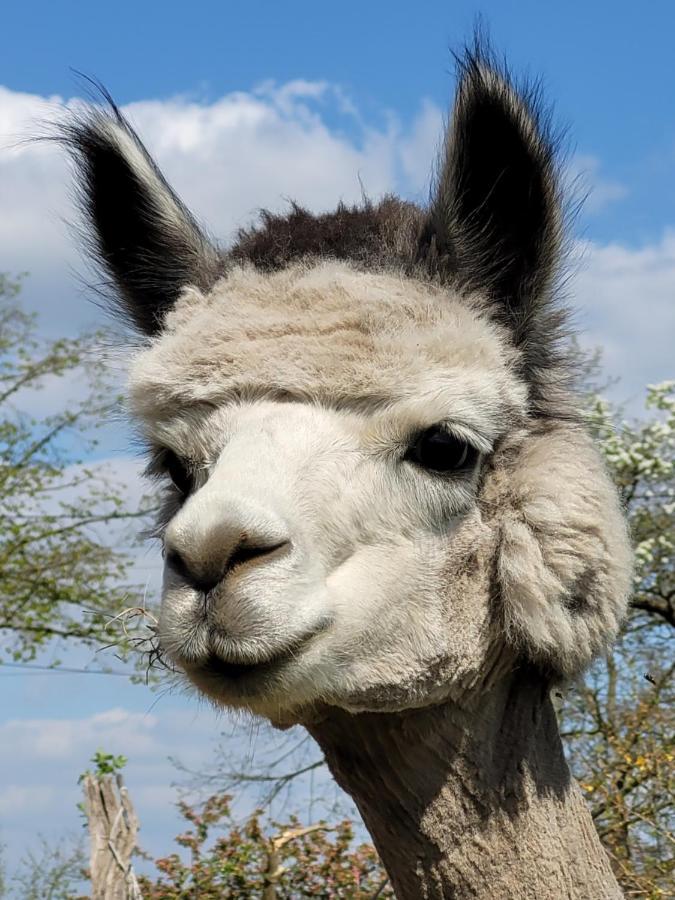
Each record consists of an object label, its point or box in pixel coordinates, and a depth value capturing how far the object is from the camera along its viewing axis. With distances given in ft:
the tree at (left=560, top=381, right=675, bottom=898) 28.25
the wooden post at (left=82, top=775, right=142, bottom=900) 27.89
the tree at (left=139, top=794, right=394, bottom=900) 28.66
